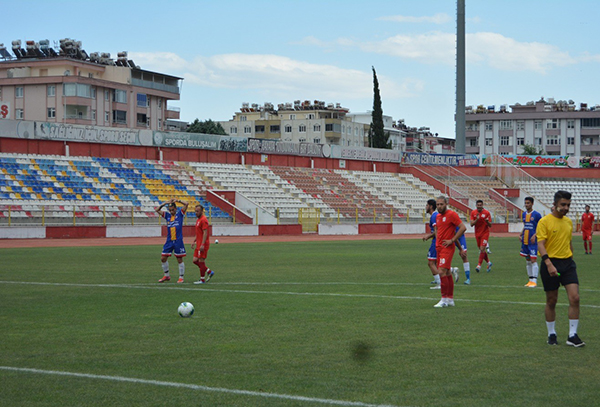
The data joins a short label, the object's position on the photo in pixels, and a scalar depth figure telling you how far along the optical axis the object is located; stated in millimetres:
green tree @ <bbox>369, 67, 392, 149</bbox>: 99438
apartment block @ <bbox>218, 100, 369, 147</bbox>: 133750
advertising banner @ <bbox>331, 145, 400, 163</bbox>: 69875
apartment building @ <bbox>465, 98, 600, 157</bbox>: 132500
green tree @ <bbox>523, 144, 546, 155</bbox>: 124188
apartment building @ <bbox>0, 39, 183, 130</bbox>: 92438
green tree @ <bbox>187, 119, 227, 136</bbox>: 111544
